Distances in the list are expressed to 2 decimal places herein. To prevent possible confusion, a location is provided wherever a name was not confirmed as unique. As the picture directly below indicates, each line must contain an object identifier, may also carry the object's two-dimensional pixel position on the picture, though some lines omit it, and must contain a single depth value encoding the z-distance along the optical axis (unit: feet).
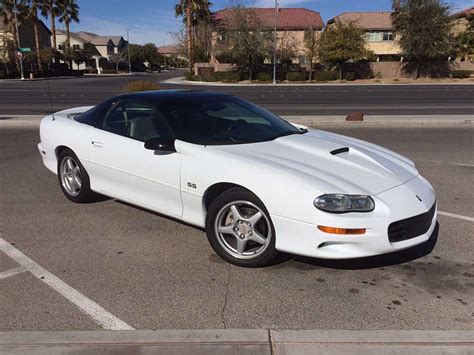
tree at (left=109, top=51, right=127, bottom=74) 322.08
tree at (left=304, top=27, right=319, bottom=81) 150.51
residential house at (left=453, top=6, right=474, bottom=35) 153.73
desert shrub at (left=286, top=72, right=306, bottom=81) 149.59
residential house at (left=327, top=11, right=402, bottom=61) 188.55
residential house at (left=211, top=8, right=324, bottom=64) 168.04
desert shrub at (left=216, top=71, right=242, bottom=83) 150.00
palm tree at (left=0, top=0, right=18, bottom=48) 186.32
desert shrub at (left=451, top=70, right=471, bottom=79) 153.07
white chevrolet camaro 11.12
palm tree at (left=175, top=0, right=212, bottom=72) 165.89
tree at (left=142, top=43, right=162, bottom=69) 385.50
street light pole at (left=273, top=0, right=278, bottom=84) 140.32
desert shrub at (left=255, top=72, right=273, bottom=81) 149.88
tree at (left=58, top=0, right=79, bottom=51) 219.82
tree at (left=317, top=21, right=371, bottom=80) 146.30
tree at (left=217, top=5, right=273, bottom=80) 142.20
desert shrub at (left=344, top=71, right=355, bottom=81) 153.79
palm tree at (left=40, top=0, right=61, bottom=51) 205.16
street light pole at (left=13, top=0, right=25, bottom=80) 176.36
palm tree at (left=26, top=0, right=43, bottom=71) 198.90
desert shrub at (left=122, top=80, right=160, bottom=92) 54.13
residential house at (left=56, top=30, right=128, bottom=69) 331.02
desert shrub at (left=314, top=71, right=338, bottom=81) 150.92
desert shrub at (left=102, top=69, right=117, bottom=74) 292.40
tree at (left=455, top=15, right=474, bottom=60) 159.22
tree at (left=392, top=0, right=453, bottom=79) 144.15
